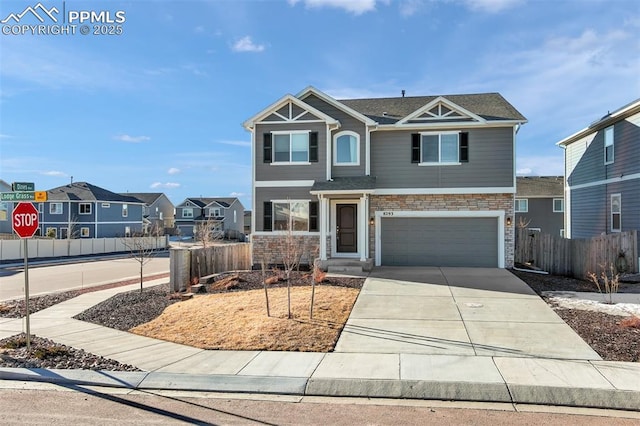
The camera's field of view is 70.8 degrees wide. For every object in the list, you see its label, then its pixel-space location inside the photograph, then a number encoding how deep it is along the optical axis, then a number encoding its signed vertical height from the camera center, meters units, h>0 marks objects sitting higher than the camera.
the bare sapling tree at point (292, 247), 16.36 -1.16
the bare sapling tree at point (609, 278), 12.63 -2.05
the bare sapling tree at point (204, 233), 22.22 -0.84
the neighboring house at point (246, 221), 83.75 -0.86
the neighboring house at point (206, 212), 72.94 +0.74
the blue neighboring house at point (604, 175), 17.86 +1.85
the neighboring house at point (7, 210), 47.03 +0.58
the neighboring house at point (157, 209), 70.82 +1.34
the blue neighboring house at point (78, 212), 48.44 +0.55
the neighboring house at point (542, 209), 34.94 +0.52
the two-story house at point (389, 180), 17.73 +1.44
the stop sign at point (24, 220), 8.42 -0.05
